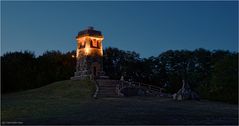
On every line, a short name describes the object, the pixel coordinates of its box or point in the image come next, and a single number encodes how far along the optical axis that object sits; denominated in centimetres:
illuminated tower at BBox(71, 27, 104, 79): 4930
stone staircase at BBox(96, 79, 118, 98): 3560
